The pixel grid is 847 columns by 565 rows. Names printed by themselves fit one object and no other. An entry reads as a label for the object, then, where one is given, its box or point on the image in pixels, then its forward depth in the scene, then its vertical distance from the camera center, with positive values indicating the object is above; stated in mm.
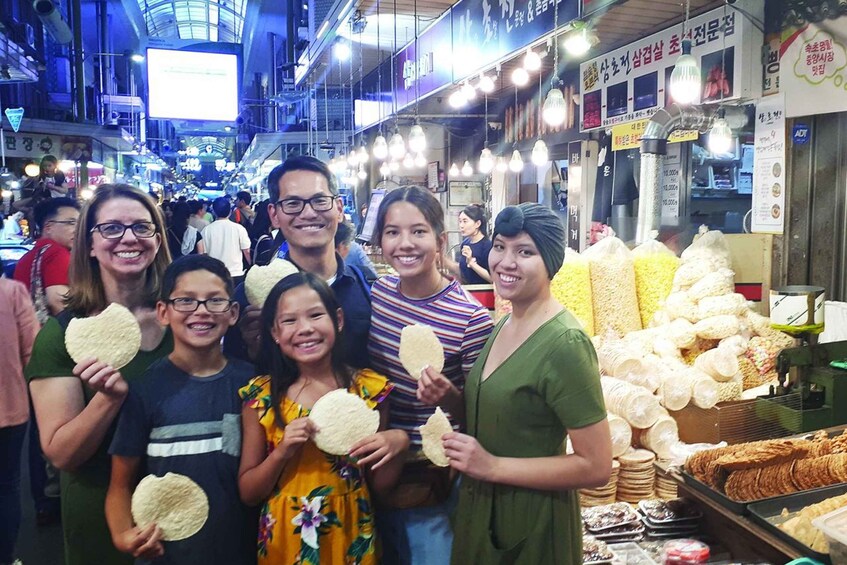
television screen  14578 +3425
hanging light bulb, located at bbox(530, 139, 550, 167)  6726 +802
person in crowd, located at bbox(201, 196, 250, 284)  8219 -123
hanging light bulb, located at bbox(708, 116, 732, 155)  4703 +672
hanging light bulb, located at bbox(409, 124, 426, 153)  7484 +1075
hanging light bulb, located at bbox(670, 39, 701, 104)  4184 +995
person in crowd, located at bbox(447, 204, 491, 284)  5824 -184
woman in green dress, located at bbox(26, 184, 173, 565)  1771 -381
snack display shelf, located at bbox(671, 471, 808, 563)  2095 -1088
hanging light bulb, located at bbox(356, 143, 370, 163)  11540 +1338
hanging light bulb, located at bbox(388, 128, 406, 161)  8066 +1049
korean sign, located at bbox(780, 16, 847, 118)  4355 +1139
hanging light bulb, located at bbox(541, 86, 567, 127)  5324 +1027
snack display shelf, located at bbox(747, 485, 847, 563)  2205 -999
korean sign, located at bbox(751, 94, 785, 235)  4922 +485
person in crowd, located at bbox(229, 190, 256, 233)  11496 +308
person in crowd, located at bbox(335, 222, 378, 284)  3959 -143
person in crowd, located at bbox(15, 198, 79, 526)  3973 -312
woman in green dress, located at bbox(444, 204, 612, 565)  1617 -515
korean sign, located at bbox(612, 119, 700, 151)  6000 +931
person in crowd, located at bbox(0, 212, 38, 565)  3127 -847
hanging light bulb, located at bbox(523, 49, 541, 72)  5471 +1455
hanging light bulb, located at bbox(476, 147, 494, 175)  8242 +860
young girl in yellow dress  1799 -652
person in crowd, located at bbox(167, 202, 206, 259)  9109 -106
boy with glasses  1773 -560
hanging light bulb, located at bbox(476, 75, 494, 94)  6781 +1558
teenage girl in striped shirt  2027 -387
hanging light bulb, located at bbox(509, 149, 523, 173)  7544 +791
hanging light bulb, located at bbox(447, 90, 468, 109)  7120 +1473
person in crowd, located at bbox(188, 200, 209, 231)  10234 +228
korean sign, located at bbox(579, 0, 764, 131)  4973 +1462
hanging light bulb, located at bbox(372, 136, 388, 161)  8773 +1108
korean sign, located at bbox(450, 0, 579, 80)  5418 +1968
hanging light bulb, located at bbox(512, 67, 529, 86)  5848 +1411
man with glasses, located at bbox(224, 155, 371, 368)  2146 -27
